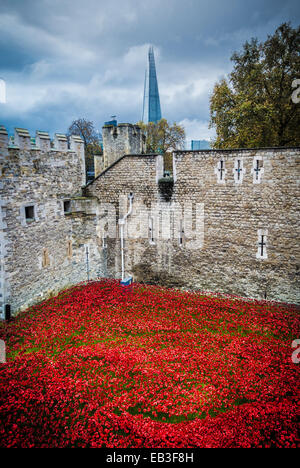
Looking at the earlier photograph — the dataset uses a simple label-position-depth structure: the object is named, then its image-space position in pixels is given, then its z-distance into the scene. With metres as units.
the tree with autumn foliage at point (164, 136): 39.31
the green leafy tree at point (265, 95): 17.28
